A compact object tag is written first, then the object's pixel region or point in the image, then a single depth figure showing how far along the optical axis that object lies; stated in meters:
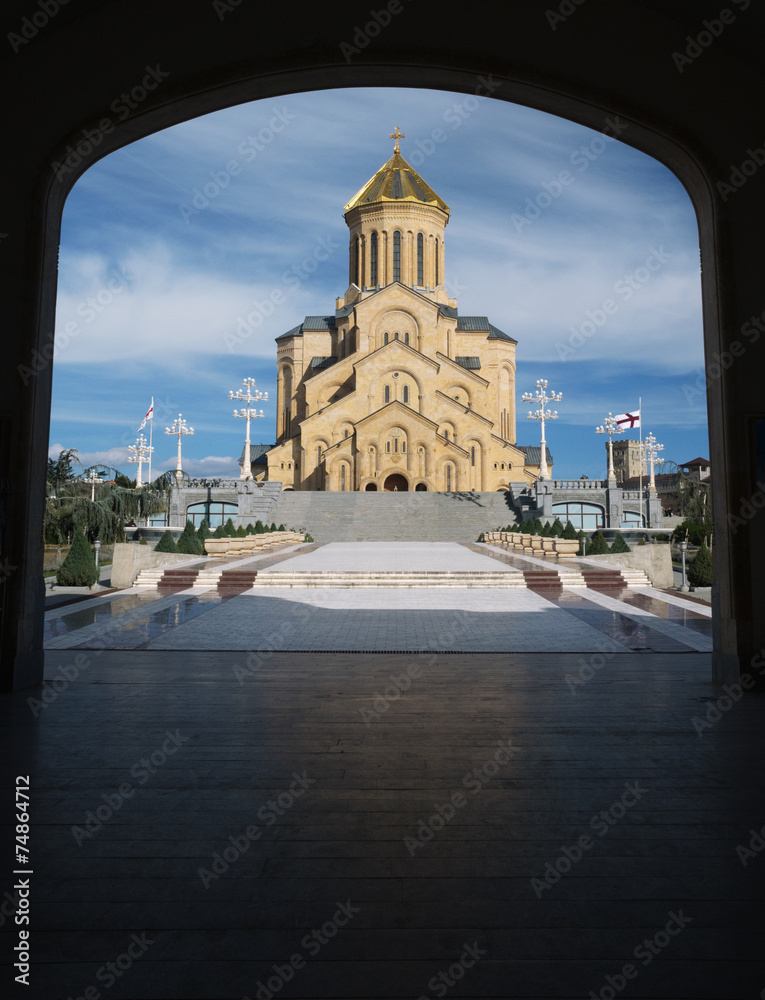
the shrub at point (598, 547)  21.75
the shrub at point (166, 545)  18.72
